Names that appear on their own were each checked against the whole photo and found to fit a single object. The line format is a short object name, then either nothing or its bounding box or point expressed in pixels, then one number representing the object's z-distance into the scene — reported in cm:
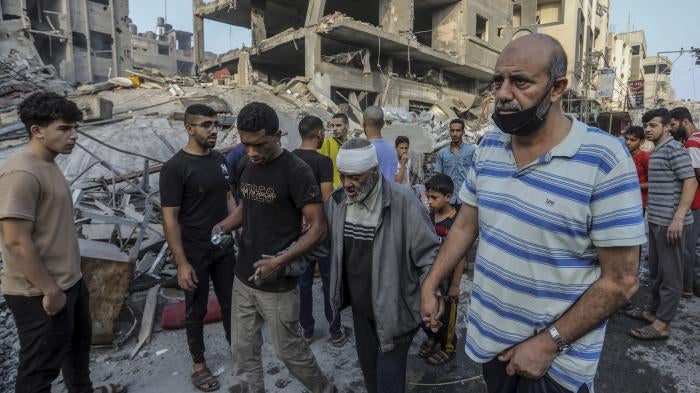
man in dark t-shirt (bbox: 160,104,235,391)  283
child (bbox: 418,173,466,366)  303
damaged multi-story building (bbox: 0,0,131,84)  2376
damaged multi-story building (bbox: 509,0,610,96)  2884
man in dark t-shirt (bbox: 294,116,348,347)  362
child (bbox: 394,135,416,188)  535
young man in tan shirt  203
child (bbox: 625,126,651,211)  436
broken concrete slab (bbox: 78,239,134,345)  333
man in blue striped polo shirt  126
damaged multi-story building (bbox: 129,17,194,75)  4109
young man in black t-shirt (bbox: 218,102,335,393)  232
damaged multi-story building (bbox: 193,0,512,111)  1638
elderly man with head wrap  211
